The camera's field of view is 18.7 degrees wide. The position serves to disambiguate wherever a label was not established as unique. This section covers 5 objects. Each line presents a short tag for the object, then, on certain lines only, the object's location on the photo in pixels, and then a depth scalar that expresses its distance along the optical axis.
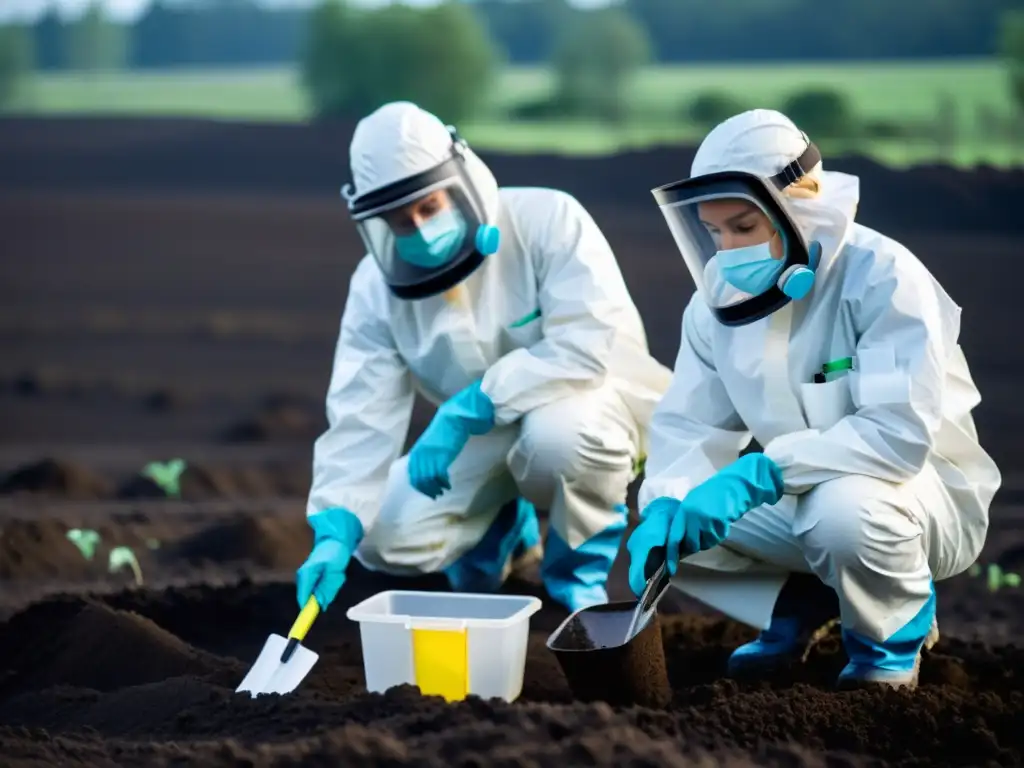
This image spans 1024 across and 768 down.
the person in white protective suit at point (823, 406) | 5.87
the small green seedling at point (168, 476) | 11.28
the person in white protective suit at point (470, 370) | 7.26
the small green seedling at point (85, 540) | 9.15
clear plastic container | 6.01
